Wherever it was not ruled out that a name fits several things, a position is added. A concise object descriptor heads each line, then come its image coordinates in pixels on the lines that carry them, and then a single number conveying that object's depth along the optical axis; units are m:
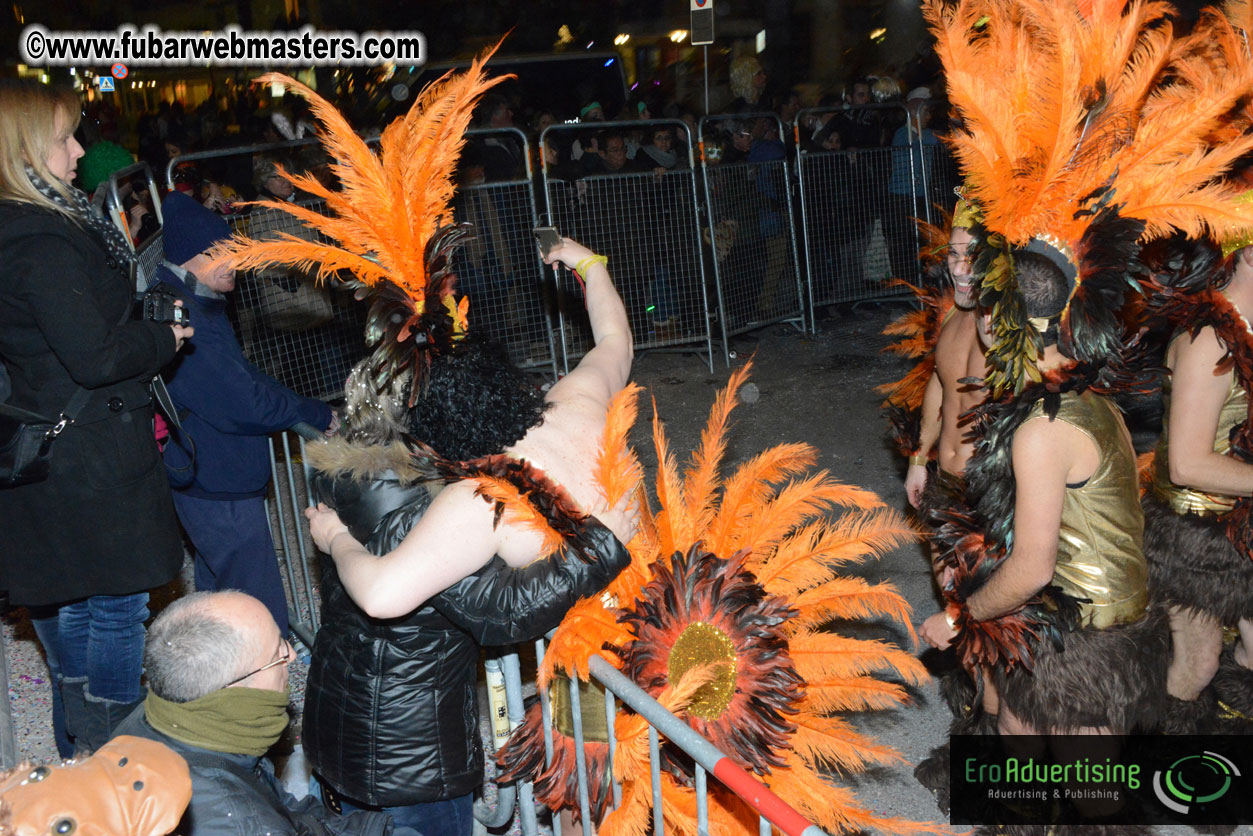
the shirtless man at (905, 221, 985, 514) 3.21
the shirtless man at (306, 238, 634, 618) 2.05
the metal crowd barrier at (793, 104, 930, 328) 8.80
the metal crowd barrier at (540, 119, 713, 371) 7.50
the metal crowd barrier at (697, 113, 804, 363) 8.27
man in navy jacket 3.33
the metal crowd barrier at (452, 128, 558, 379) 6.95
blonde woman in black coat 2.62
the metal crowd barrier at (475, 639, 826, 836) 1.62
